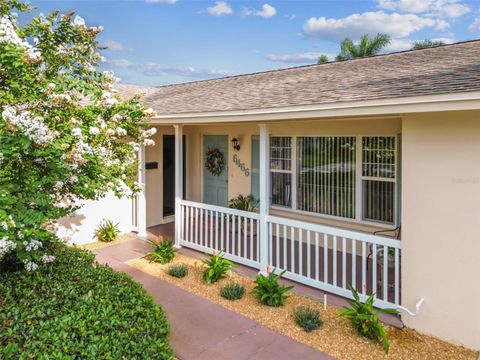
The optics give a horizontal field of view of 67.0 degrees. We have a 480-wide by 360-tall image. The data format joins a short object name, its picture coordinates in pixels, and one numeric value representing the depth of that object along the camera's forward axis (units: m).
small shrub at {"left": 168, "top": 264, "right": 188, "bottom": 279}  6.37
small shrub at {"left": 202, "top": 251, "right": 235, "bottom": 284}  6.08
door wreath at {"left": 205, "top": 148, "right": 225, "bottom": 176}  9.84
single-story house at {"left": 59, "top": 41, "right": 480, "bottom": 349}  4.14
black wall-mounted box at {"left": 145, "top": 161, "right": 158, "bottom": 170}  9.39
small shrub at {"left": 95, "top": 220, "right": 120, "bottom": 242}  8.58
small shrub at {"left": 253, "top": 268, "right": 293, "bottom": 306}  5.24
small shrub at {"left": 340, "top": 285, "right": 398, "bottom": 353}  4.20
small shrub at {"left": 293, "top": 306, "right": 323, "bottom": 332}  4.57
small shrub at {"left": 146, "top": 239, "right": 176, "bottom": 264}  7.11
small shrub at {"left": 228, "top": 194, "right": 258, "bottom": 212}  8.91
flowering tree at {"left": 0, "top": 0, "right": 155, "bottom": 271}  3.20
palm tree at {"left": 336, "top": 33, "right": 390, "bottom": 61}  23.23
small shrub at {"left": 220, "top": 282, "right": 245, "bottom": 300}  5.48
